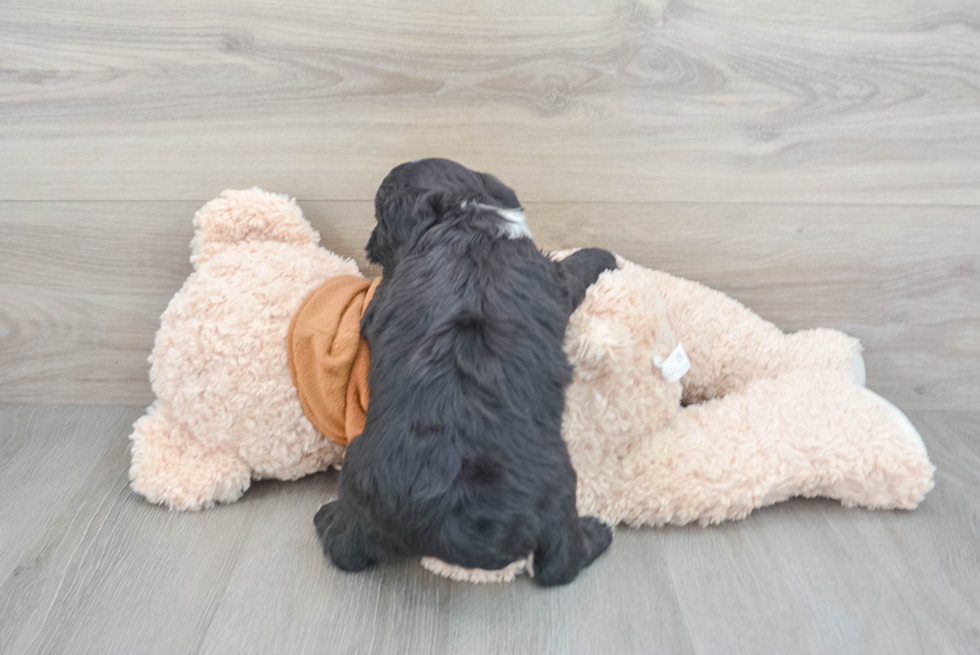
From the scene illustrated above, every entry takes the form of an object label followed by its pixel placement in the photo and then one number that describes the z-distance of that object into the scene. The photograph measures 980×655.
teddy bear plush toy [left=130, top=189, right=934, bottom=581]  0.81
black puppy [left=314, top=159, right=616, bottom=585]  0.64
